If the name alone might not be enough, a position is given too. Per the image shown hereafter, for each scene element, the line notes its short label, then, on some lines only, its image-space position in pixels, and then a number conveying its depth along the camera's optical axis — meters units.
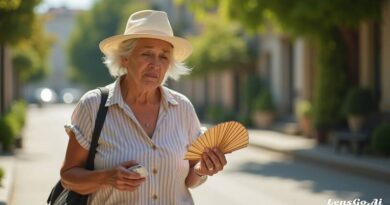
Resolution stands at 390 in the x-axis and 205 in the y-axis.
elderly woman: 3.27
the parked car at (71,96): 89.66
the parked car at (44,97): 66.86
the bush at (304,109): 22.09
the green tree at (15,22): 17.00
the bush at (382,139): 15.56
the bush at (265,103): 28.11
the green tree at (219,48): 31.98
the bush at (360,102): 18.11
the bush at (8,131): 16.91
